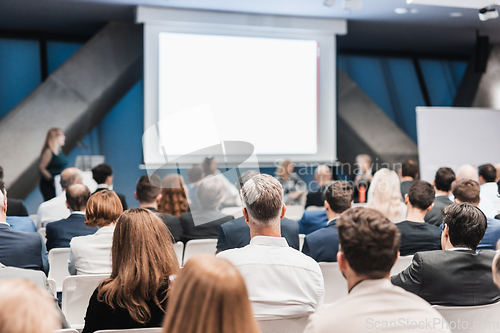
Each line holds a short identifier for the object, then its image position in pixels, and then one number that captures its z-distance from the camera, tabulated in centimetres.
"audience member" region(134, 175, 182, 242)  365
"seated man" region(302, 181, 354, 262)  271
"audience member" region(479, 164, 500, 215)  403
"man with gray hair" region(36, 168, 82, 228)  388
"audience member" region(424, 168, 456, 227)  358
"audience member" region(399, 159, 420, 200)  502
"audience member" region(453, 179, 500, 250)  320
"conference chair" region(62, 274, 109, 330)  221
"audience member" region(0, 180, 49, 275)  242
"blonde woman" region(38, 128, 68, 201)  568
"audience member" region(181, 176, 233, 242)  349
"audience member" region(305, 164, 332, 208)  500
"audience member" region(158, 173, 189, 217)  402
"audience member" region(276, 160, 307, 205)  618
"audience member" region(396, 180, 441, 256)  286
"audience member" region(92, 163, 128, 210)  431
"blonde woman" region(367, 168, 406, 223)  377
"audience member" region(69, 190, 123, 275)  250
